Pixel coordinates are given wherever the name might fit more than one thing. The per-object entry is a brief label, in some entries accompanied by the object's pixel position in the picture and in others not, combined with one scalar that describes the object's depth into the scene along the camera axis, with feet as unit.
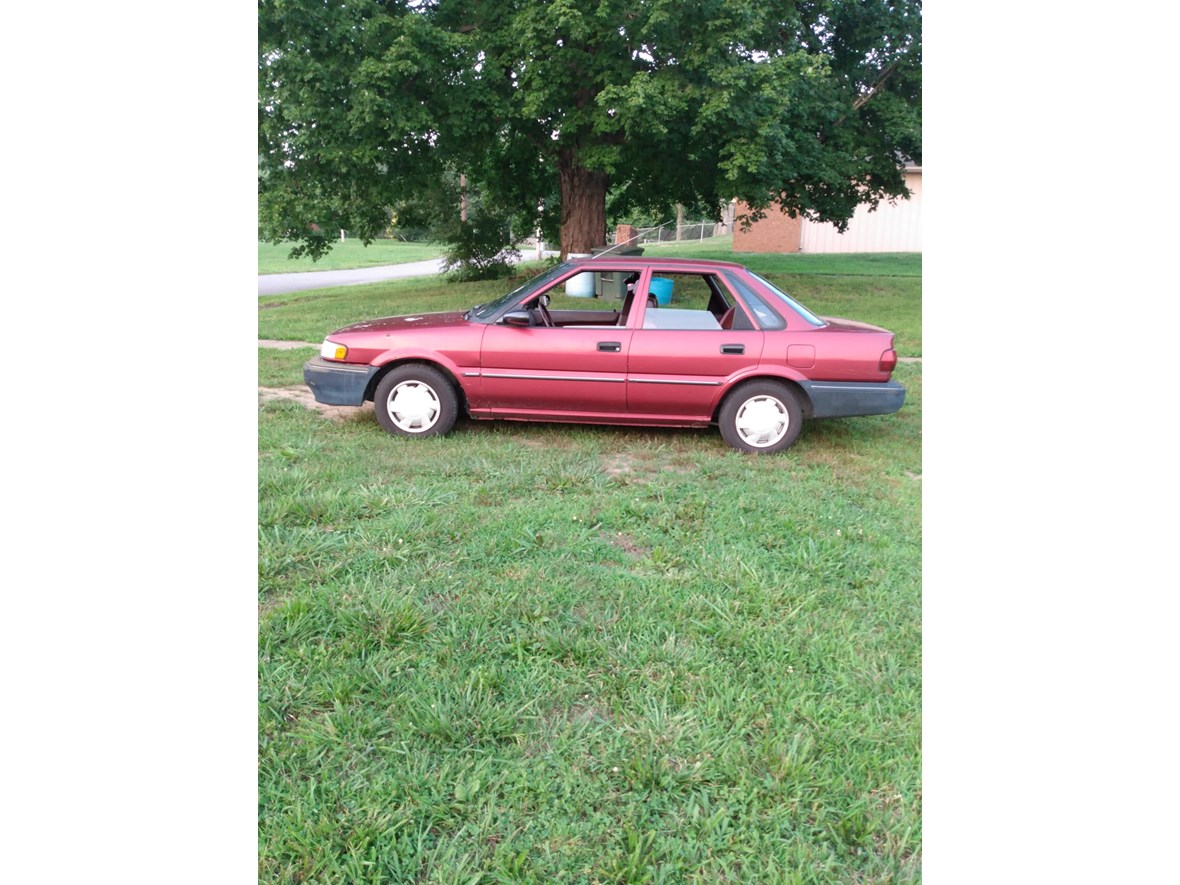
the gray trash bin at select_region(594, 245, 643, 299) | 15.25
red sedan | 14.52
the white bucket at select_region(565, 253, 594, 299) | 15.31
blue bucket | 14.94
